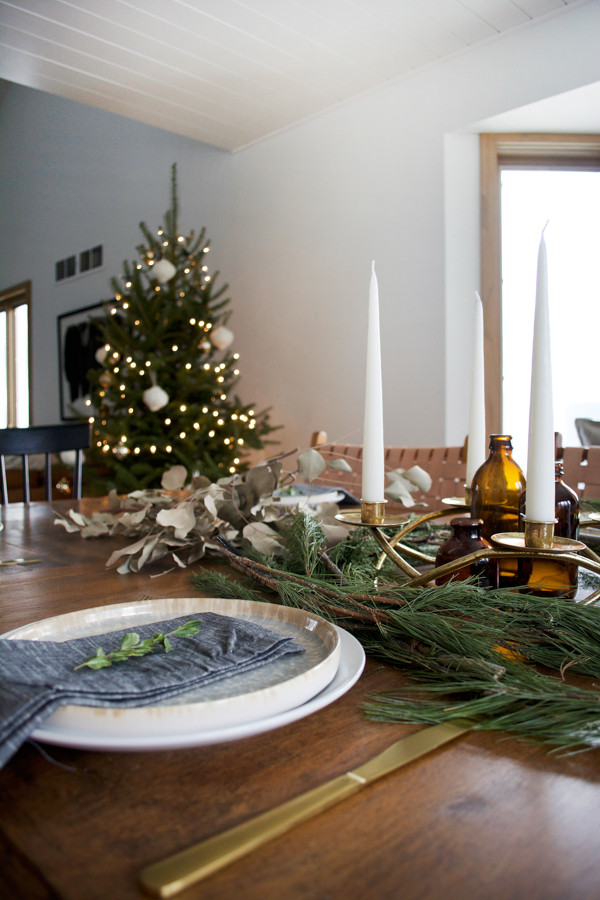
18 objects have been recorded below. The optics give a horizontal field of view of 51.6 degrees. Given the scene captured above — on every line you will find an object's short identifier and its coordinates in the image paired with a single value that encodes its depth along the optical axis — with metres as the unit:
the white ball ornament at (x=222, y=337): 3.70
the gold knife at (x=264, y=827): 0.21
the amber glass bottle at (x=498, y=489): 0.59
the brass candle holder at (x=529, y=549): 0.40
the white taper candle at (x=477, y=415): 0.66
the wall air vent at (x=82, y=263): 5.59
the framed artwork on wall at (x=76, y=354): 5.48
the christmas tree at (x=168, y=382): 3.52
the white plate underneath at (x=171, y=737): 0.26
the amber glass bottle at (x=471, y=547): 0.49
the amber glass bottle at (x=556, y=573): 0.48
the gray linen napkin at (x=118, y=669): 0.27
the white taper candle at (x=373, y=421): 0.49
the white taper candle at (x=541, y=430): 0.41
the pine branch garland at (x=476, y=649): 0.32
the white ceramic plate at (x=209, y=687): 0.27
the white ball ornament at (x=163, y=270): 3.51
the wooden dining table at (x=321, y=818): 0.21
